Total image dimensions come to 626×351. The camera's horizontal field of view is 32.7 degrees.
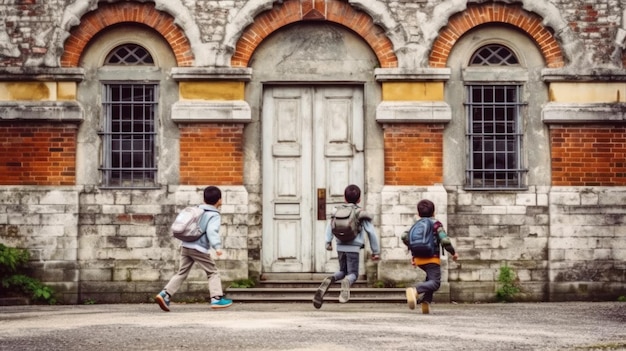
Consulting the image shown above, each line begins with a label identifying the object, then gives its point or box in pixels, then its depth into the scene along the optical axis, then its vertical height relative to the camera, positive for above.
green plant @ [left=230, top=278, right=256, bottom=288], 15.94 -1.13
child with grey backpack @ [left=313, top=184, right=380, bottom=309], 13.62 -0.52
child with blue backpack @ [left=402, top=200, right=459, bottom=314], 13.54 -0.54
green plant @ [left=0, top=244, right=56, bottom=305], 15.66 -1.06
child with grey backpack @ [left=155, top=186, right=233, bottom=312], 13.79 -0.58
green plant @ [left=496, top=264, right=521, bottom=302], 16.17 -1.21
